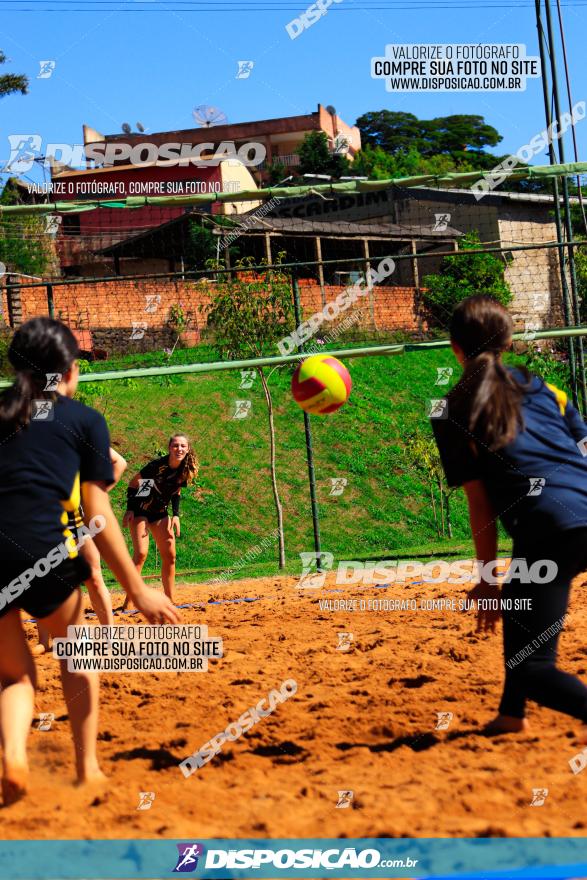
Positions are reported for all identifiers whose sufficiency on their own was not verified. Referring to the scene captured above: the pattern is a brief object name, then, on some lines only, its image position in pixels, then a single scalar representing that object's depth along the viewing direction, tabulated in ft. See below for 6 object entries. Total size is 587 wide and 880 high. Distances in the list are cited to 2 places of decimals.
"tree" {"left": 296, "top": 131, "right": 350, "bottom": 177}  168.96
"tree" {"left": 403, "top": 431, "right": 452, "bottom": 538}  46.29
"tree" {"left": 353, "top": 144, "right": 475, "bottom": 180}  174.33
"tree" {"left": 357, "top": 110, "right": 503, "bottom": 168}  238.48
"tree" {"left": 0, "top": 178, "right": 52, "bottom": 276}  92.12
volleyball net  35.68
